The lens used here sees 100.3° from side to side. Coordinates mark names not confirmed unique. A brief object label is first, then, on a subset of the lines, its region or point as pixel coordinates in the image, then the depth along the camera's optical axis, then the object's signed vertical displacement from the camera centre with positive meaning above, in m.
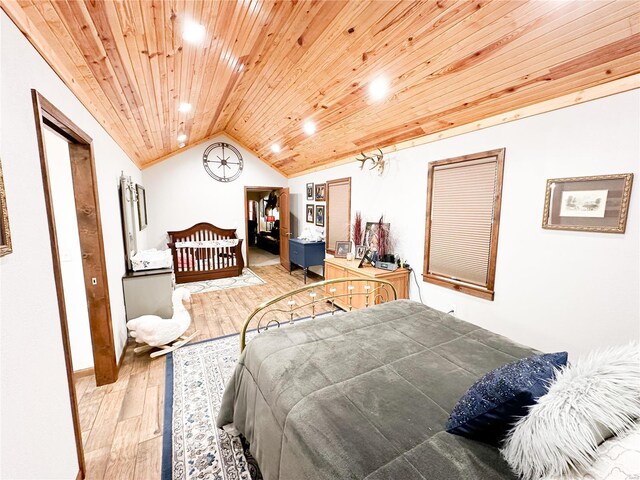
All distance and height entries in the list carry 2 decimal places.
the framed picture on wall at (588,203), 1.82 +0.04
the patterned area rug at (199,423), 1.61 -1.57
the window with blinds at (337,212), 4.80 -0.09
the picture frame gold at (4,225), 0.93 -0.07
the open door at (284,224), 6.53 -0.42
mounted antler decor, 3.89 +0.69
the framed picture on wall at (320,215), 5.68 -0.17
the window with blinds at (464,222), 2.63 -0.15
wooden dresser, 3.40 -0.92
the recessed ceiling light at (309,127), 3.91 +1.20
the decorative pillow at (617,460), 0.64 -0.63
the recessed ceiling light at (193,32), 1.81 +1.24
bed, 0.92 -0.84
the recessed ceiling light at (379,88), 2.54 +1.18
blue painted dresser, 5.46 -0.96
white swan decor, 2.71 -1.28
